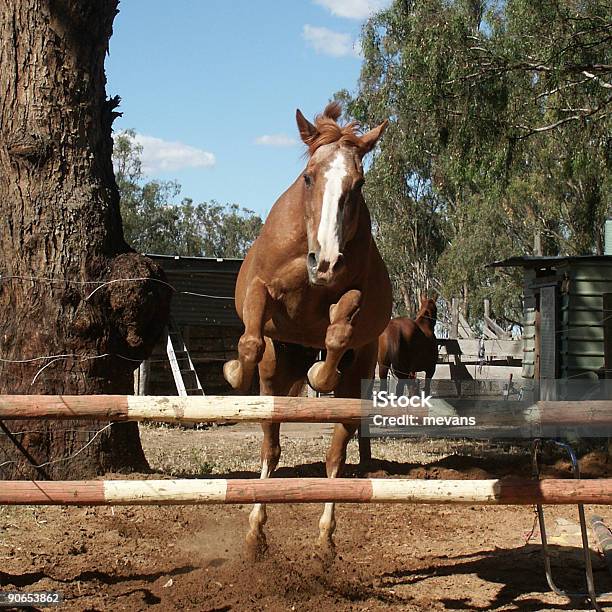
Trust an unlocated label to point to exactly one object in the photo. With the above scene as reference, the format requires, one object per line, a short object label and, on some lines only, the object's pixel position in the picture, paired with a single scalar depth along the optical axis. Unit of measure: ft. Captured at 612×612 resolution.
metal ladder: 50.33
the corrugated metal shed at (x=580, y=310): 48.60
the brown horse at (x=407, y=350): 54.65
